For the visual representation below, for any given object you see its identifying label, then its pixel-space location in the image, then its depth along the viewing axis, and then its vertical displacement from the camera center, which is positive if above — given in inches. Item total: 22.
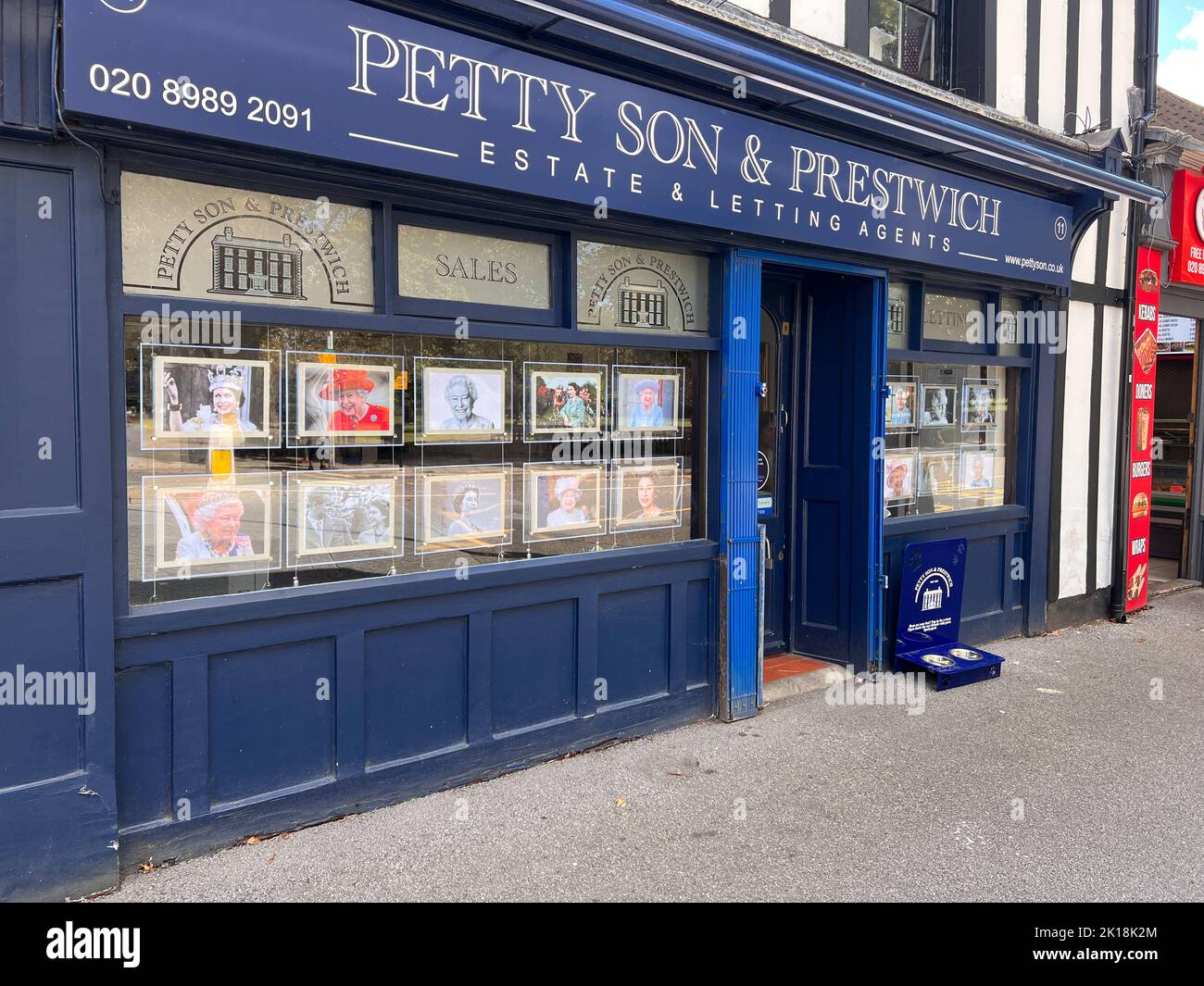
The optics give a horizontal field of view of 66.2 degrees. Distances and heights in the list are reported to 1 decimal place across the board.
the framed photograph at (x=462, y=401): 166.6 +8.0
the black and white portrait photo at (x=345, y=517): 154.2 -12.6
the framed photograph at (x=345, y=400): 152.2 +7.4
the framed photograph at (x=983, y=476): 282.0 -9.7
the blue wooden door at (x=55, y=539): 121.6 -12.8
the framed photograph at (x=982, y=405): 281.4 +12.4
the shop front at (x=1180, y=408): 334.3 +15.6
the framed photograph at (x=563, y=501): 183.6 -11.6
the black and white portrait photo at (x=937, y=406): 269.0 +11.4
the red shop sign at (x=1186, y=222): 331.6 +80.6
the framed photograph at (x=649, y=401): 196.4 +9.4
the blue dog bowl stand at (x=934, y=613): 246.4 -47.0
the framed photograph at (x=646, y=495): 197.5 -11.0
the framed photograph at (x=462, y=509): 168.2 -12.2
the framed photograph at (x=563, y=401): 182.4 +8.8
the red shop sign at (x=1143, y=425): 317.1 +7.0
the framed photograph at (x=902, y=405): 257.4 +11.2
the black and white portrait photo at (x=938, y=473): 269.7 -8.5
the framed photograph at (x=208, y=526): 139.1 -12.8
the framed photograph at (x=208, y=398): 137.8 +7.0
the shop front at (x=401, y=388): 126.1 +10.1
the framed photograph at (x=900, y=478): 257.3 -9.2
